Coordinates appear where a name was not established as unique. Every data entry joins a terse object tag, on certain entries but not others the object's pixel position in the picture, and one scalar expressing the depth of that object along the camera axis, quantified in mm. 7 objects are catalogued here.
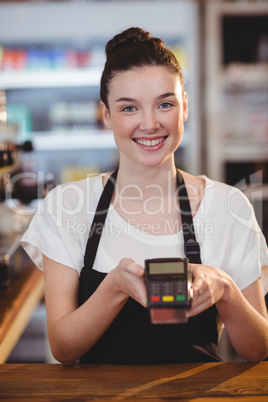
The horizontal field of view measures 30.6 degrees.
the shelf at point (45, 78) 3342
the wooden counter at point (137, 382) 962
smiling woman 1223
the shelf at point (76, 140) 3408
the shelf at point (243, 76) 3182
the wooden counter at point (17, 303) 1496
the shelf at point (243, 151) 3277
